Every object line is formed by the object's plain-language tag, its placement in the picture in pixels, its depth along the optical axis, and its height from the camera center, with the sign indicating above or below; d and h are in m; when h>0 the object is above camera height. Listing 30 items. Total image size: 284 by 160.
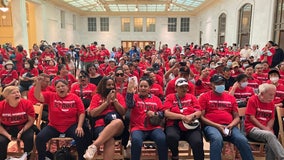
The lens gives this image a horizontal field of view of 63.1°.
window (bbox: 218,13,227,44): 15.28 +1.47
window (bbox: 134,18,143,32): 24.28 +2.66
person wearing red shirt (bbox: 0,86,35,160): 3.03 -0.93
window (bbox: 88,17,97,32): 24.42 +2.71
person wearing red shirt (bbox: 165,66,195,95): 4.09 -0.45
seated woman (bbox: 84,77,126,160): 2.93 -0.89
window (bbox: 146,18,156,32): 24.25 +2.71
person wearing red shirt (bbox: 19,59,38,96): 5.59 -0.64
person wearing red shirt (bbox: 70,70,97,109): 3.94 -0.66
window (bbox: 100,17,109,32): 24.39 +2.72
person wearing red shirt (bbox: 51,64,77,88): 4.72 -0.52
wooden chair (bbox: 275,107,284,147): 3.12 -0.93
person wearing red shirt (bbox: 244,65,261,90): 4.41 -0.57
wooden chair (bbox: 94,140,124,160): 3.14 -1.47
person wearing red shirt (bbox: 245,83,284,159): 3.04 -0.86
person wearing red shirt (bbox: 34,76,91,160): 3.07 -0.91
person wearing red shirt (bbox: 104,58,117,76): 6.16 -0.46
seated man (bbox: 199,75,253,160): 2.98 -0.87
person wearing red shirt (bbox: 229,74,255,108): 3.74 -0.66
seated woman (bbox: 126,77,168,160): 2.91 -0.93
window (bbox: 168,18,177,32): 24.24 +2.67
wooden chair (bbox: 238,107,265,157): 3.09 -1.29
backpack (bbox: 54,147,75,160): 2.97 -1.35
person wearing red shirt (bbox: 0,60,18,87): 5.57 -0.62
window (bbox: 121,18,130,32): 24.33 +2.61
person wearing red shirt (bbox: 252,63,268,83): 4.70 -0.50
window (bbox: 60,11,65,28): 18.67 +2.56
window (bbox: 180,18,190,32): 24.29 +2.74
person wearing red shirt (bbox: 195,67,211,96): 4.57 -0.66
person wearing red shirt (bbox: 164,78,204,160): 2.94 -0.89
